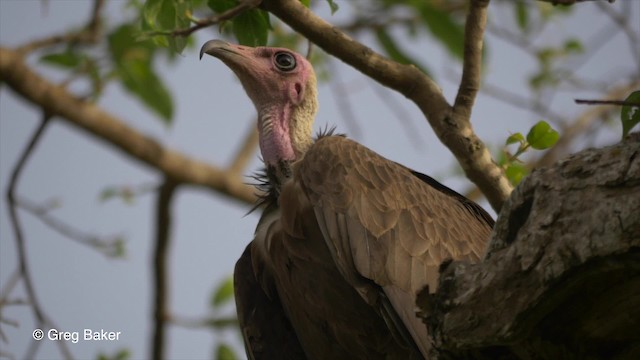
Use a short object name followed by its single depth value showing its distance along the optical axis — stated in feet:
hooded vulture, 36.65
